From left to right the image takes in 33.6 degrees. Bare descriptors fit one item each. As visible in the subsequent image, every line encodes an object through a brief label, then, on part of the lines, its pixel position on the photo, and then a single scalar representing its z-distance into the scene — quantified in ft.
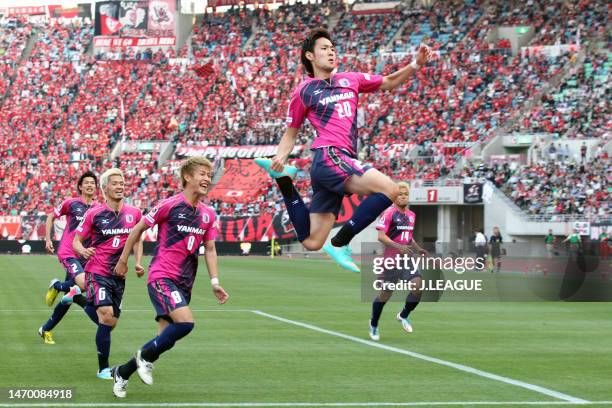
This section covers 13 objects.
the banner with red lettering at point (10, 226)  190.39
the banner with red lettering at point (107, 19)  242.78
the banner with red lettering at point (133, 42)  235.40
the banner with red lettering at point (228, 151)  192.85
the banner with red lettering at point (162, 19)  237.45
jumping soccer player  30.35
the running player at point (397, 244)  51.29
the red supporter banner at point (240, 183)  188.55
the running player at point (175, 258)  31.83
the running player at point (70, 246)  47.52
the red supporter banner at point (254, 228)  179.01
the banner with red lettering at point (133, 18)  242.17
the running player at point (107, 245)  38.32
